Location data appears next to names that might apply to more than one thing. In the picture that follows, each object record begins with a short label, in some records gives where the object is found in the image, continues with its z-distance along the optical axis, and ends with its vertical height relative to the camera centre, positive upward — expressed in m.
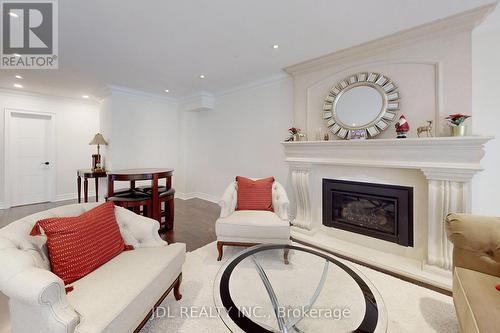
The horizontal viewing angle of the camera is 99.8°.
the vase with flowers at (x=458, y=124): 1.95 +0.40
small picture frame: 2.56 +0.39
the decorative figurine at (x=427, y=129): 2.15 +0.38
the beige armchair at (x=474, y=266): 1.11 -0.67
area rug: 1.47 -1.11
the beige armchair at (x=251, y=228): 2.23 -0.66
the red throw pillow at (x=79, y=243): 1.20 -0.48
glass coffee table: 1.10 -0.92
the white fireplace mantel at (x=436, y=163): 1.92 +0.03
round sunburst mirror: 2.45 +0.77
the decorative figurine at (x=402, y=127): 2.24 +0.42
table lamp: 4.26 +0.18
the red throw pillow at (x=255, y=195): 2.68 -0.37
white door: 4.40 +0.16
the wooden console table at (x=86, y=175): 4.09 -0.18
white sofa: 0.91 -0.66
